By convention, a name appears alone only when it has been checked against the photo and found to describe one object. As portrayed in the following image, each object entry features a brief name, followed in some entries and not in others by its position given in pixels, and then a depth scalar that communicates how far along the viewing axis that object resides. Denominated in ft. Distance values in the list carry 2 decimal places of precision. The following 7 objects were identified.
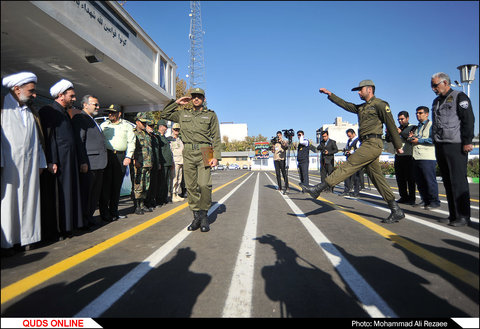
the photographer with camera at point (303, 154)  27.30
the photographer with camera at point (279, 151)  27.48
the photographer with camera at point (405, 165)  17.66
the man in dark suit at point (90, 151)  11.08
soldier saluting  11.40
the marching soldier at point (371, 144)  10.57
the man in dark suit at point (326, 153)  26.86
